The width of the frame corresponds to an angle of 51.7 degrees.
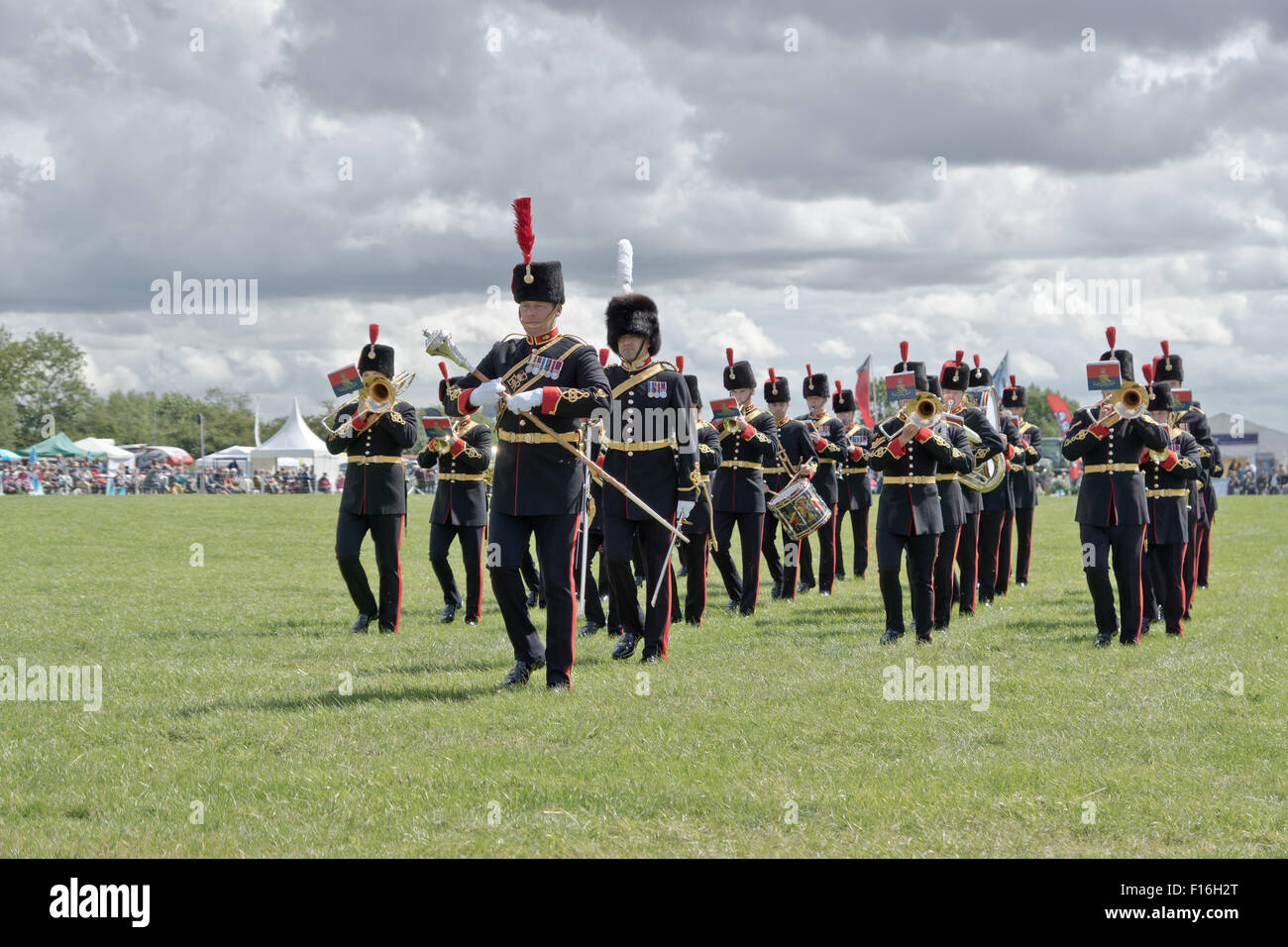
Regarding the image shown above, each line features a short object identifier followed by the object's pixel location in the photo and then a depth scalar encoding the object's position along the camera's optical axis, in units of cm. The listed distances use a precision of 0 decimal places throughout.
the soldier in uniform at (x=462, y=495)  1266
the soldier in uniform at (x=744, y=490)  1362
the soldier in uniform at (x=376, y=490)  1196
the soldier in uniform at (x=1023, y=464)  1575
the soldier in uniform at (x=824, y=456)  1489
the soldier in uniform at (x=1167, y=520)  1184
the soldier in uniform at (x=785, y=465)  1452
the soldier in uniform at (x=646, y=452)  998
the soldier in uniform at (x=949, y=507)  1162
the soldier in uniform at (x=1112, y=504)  1111
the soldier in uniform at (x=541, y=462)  862
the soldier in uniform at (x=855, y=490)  1711
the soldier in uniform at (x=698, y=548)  1262
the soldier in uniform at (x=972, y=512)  1346
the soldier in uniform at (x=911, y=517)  1122
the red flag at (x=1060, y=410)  2363
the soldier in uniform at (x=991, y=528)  1465
